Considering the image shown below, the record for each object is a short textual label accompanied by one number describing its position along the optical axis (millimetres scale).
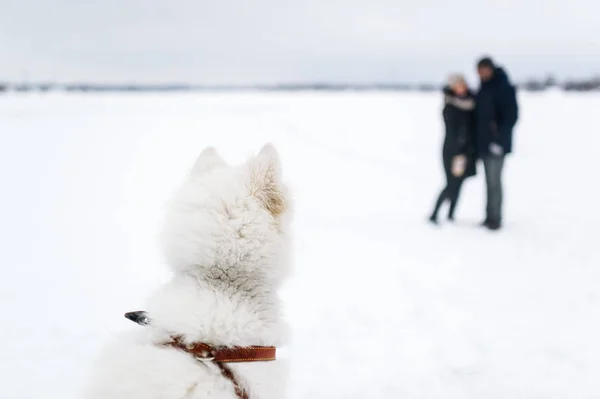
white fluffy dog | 1836
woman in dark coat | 7922
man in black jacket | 7602
